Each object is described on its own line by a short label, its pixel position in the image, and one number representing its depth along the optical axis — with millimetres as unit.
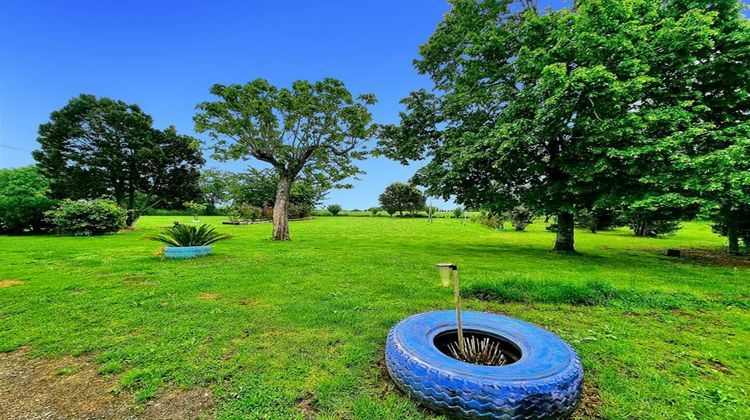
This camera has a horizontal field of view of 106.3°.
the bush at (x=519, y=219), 22872
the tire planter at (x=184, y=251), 7538
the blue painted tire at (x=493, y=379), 1812
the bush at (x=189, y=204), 20438
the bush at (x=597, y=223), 22486
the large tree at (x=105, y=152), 17672
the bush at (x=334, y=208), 51925
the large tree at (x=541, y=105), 7426
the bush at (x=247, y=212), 28203
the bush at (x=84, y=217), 13125
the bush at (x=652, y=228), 19516
